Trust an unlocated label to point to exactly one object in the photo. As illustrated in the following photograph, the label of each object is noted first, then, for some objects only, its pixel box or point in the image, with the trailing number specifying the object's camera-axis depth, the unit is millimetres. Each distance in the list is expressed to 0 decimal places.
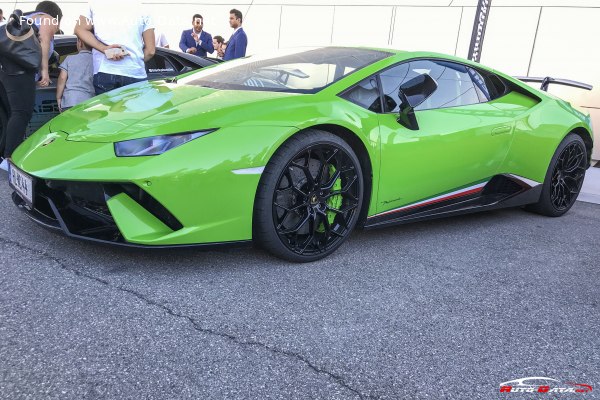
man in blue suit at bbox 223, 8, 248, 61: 7762
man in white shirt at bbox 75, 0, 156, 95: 4160
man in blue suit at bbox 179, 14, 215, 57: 8836
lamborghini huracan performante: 2479
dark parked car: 4785
